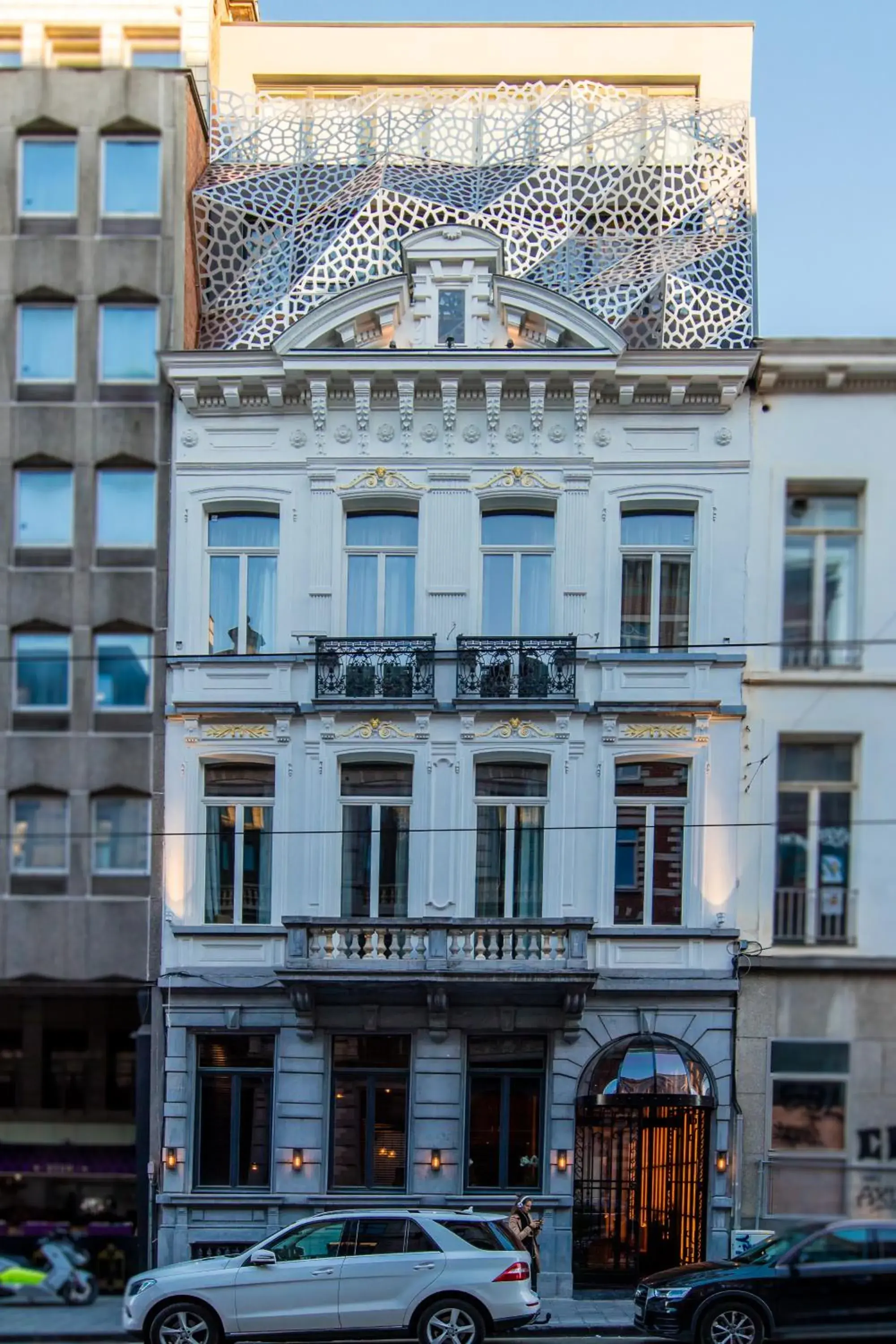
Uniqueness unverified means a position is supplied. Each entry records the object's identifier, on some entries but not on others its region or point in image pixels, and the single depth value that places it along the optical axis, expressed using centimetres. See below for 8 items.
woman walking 1928
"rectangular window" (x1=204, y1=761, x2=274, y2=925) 2269
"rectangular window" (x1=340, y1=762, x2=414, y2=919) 2253
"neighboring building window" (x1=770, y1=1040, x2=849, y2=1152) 2149
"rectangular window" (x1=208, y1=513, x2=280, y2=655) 2298
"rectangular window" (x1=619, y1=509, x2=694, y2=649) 2253
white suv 1688
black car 1675
